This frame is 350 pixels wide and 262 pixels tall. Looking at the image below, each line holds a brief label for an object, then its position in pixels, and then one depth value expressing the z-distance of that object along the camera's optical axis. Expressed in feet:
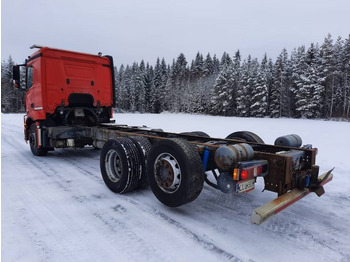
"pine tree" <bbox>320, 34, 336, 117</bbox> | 129.69
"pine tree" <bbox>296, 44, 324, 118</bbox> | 128.16
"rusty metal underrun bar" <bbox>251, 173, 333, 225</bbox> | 8.06
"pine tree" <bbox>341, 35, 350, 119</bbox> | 129.00
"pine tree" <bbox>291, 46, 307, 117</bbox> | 145.07
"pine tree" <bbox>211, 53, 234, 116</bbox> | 168.45
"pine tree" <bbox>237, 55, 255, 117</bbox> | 155.22
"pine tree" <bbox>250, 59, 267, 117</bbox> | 146.41
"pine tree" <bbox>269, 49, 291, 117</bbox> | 146.00
